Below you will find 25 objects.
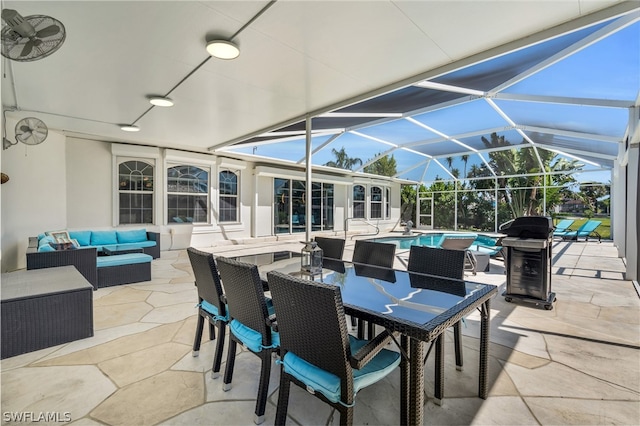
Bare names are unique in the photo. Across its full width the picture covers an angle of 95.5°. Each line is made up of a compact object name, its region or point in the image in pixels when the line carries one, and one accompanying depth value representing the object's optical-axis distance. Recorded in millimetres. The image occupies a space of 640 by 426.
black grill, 3883
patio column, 5051
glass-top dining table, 1426
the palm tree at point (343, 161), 10961
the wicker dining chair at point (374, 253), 3100
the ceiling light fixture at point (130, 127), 5922
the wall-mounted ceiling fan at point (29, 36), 1762
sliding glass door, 10992
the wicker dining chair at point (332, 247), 3534
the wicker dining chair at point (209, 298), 2213
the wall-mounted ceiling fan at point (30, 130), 4230
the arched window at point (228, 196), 9516
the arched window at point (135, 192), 7602
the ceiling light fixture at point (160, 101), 4270
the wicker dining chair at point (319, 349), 1377
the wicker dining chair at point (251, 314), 1775
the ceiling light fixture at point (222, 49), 2670
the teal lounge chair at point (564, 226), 11705
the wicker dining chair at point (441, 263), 2375
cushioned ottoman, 4641
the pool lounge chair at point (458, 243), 6129
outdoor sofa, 3994
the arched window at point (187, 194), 8406
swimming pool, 9616
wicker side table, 2555
